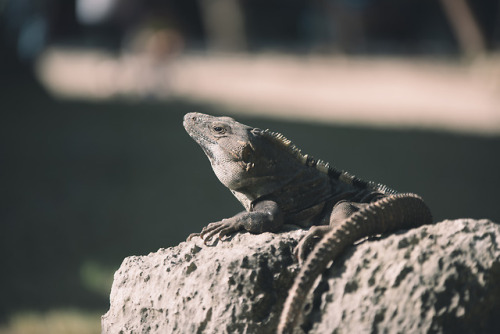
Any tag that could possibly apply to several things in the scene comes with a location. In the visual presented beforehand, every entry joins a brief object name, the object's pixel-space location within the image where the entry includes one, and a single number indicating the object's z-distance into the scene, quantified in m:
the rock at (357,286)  5.23
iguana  6.34
